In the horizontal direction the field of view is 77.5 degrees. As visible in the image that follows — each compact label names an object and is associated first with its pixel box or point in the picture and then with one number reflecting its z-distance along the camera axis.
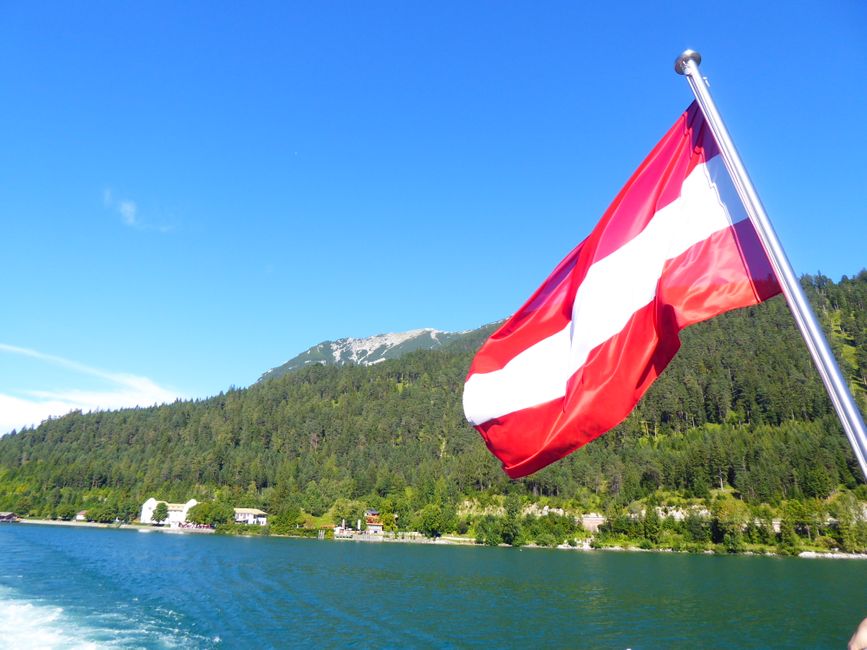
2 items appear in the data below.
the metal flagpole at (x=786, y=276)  3.27
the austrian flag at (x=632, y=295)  5.20
